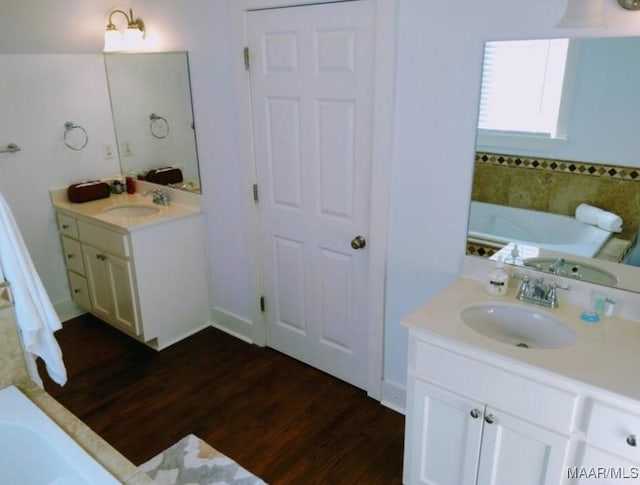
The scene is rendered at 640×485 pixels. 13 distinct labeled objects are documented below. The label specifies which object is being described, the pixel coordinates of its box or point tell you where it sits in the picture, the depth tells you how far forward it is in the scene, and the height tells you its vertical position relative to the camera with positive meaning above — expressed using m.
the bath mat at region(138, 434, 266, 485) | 2.13 -1.57
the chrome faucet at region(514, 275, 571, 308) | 1.86 -0.72
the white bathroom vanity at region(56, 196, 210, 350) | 2.97 -1.04
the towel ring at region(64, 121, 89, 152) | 3.33 -0.26
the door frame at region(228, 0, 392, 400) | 2.11 -0.27
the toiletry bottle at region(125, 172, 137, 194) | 3.61 -0.59
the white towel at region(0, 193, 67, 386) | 1.81 -0.73
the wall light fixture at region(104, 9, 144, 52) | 3.11 +0.37
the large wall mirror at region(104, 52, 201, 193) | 3.10 -0.12
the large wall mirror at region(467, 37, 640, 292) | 1.69 -0.26
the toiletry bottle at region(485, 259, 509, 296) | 1.94 -0.70
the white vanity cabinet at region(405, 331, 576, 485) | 1.53 -1.05
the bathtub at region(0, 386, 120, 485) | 1.60 -1.11
